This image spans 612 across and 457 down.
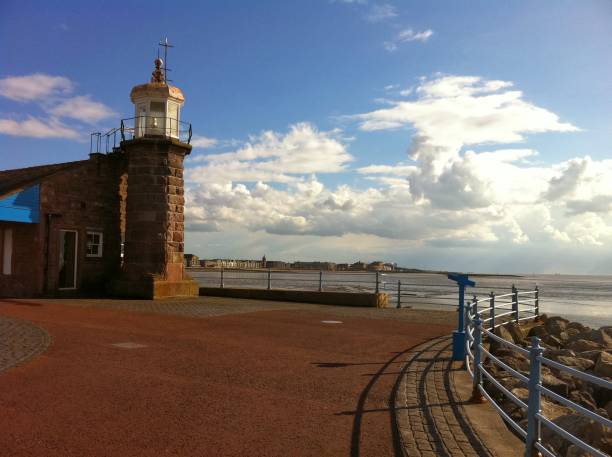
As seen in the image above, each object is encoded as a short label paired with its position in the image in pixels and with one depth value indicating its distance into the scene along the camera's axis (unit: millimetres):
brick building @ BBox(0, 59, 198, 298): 17125
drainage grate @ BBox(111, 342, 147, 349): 8578
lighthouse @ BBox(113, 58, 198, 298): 18094
